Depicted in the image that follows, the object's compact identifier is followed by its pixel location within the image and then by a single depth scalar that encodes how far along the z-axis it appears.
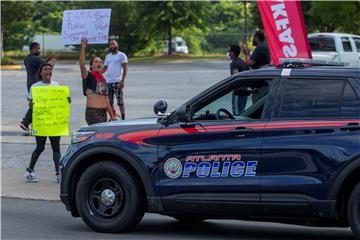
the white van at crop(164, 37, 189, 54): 70.53
